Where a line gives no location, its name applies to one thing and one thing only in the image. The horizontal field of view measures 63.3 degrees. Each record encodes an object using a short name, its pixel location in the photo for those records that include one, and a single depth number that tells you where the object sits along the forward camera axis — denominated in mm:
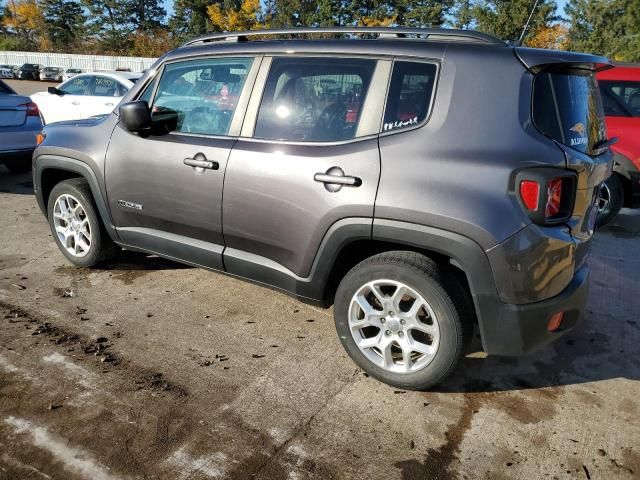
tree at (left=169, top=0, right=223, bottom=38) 59750
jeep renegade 2461
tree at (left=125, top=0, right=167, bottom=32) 62594
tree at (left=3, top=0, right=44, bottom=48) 66062
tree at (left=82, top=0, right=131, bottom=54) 60438
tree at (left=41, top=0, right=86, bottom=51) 64438
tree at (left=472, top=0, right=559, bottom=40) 25578
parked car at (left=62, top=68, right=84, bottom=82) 30384
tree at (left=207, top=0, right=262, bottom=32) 54375
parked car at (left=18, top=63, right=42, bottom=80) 37625
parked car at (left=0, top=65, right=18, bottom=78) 39156
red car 6004
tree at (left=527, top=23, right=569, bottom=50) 36428
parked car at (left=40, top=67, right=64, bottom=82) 36500
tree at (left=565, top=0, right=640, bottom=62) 28047
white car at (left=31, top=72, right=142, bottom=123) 9258
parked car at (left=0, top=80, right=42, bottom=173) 7129
